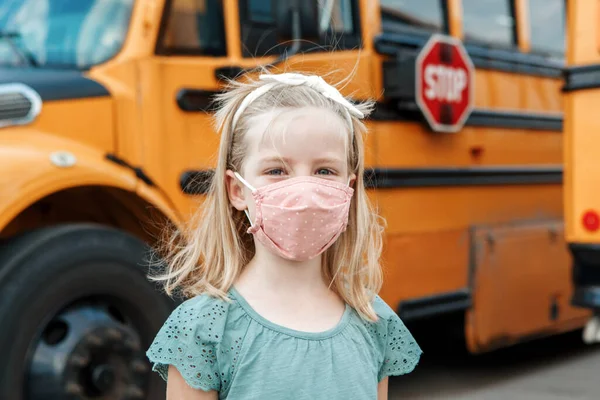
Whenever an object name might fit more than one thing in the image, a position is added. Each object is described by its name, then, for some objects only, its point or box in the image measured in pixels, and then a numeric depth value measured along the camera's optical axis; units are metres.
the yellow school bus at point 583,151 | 4.22
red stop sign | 4.34
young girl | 1.64
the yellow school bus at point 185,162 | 3.13
